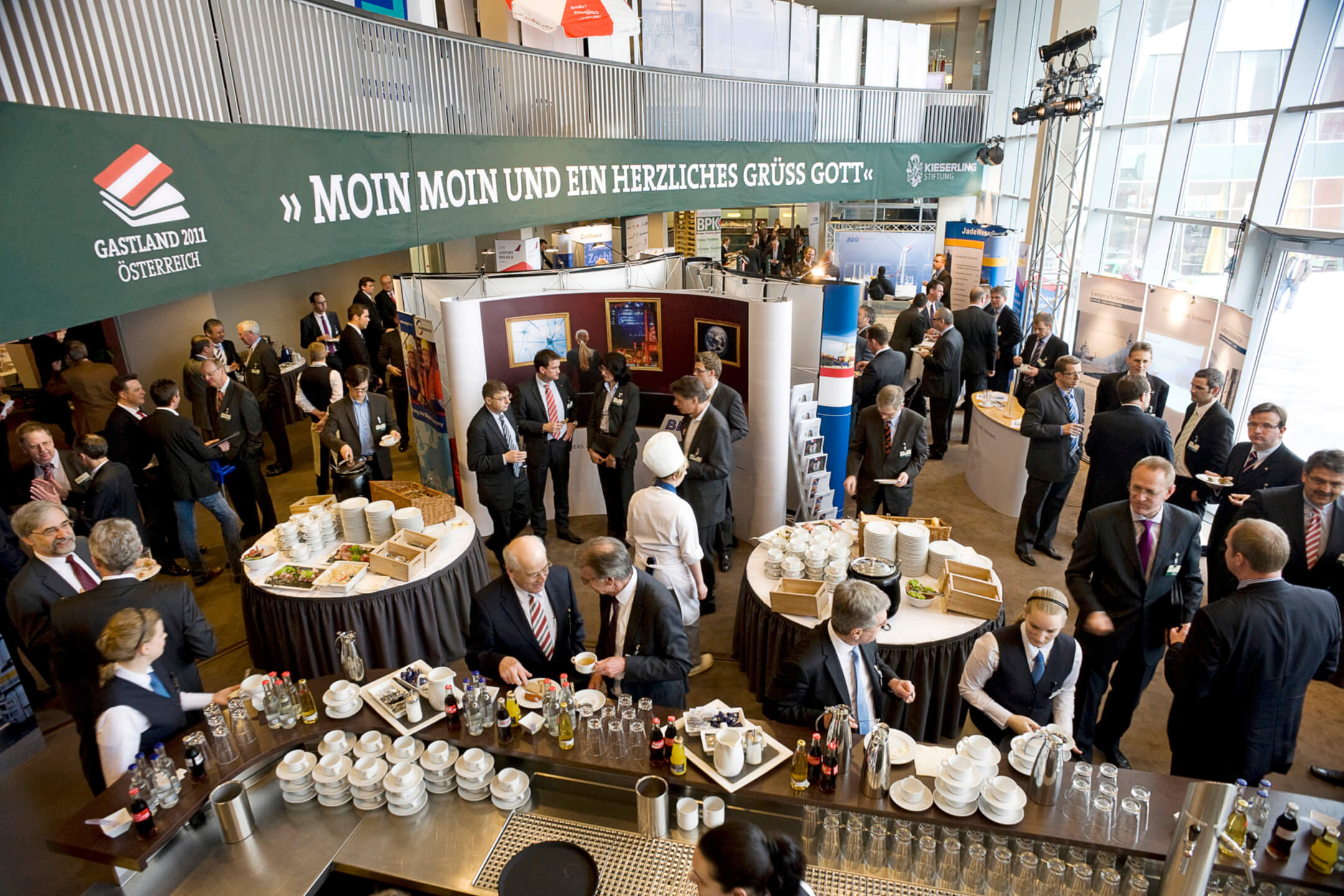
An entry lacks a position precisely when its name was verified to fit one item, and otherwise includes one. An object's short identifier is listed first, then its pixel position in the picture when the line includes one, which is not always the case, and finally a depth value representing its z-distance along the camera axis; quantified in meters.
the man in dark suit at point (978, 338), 8.16
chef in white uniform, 4.09
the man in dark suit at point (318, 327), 8.91
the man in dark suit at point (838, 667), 2.71
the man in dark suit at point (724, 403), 5.39
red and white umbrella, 7.62
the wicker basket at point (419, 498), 4.66
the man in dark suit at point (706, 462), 5.21
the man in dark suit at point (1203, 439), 5.07
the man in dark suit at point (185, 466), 5.23
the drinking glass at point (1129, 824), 2.21
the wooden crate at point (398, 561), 4.20
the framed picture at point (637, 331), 6.62
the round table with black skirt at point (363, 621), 4.05
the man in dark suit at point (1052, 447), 5.63
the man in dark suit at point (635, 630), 3.02
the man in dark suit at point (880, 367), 6.89
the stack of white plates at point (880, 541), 4.11
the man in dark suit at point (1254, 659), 2.91
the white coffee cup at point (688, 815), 2.38
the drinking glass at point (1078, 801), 2.31
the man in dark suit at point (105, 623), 3.00
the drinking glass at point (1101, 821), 2.24
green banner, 2.84
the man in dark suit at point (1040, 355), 7.39
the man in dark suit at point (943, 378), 7.70
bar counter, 2.29
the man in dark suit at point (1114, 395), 6.14
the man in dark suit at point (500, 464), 5.53
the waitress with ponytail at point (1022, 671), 2.95
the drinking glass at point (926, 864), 2.23
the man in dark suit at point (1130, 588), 3.58
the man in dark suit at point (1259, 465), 4.44
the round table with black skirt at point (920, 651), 3.59
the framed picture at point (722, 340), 6.16
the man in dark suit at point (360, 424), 5.50
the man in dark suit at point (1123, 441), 5.07
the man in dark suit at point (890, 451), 5.26
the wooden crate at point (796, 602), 3.79
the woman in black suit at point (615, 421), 6.05
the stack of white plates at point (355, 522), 4.52
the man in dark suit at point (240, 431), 5.86
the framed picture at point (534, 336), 6.32
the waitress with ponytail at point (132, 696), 2.62
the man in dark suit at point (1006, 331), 8.46
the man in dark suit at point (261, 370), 7.47
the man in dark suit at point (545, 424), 6.00
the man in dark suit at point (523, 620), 3.08
